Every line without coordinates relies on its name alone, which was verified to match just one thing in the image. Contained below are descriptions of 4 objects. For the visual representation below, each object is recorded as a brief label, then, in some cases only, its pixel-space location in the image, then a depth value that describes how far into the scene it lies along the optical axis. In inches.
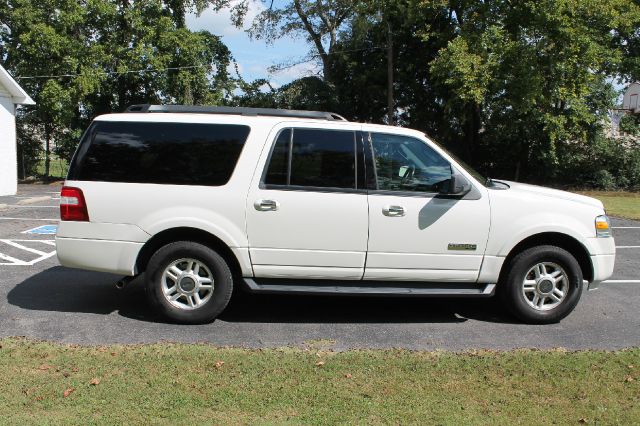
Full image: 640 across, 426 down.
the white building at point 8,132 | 794.5
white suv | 216.5
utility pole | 1186.8
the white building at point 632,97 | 1048.8
